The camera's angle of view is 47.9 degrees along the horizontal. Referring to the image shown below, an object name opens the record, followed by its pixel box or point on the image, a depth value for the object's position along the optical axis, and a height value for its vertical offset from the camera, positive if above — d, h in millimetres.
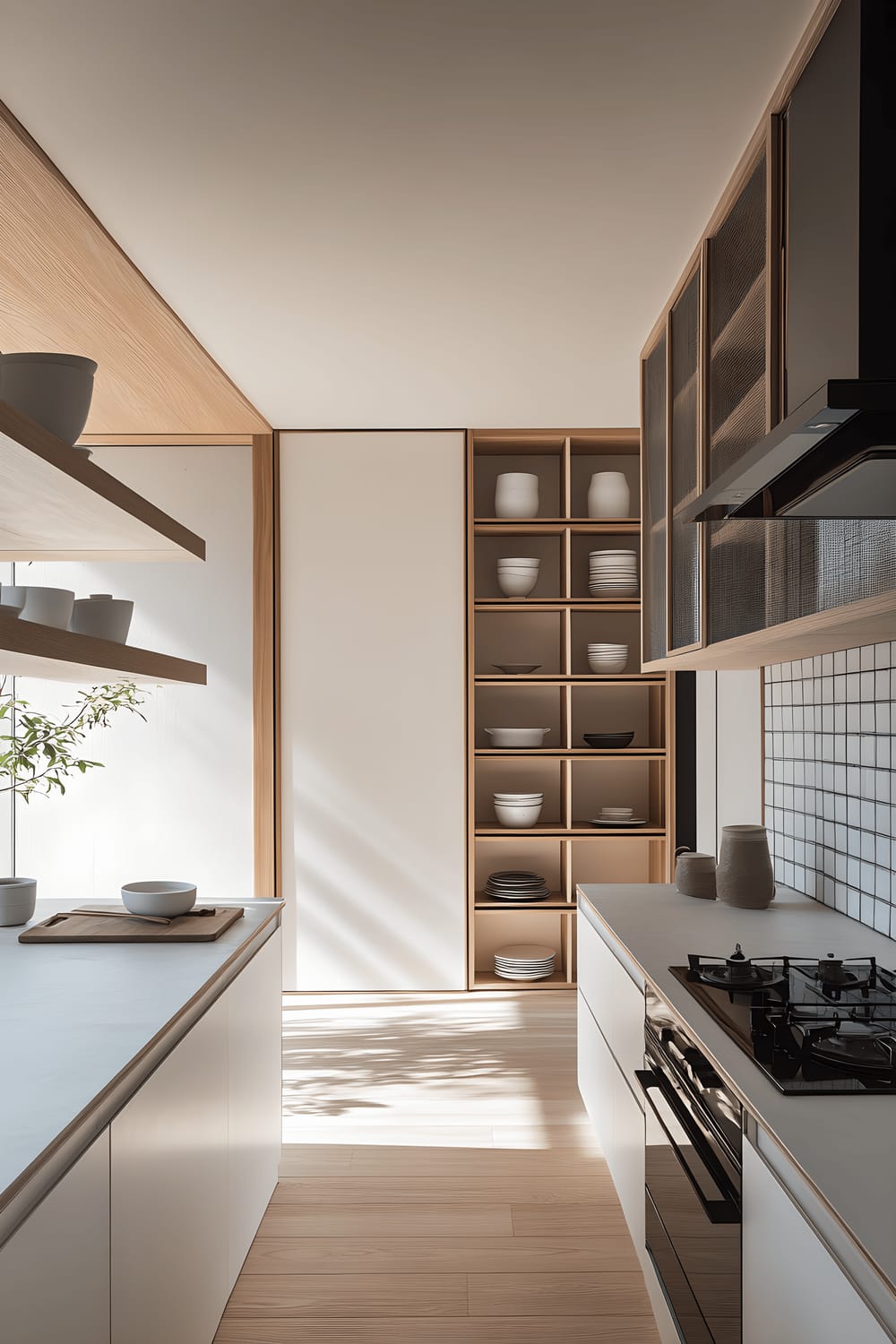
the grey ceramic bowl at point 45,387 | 1618 +505
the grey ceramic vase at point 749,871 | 2668 -452
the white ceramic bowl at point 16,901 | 2408 -482
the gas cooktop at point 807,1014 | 1404 -515
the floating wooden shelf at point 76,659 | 1558 +76
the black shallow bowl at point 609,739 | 4566 -177
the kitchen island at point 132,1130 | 1150 -617
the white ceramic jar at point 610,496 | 4582 +927
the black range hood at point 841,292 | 1415 +642
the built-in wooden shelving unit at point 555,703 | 4762 -15
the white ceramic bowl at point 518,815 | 4559 -521
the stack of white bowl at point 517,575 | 4598 +570
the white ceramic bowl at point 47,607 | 1861 +174
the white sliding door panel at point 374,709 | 4512 -39
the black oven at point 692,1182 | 1413 -760
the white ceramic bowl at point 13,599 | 1852 +190
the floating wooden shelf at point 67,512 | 1495 +360
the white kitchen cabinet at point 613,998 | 2178 -737
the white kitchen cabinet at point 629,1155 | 2143 -1025
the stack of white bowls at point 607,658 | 4586 +193
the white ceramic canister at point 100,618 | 2096 +171
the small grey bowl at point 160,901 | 2426 -486
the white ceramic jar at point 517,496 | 4590 +931
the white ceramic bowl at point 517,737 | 4555 -164
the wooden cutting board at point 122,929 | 2219 -520
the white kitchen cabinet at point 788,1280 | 996 -640
